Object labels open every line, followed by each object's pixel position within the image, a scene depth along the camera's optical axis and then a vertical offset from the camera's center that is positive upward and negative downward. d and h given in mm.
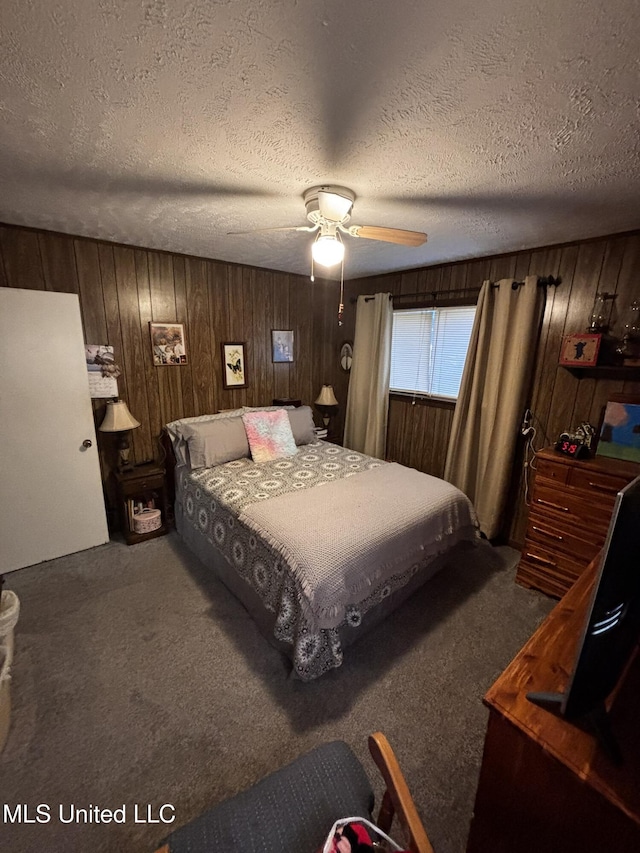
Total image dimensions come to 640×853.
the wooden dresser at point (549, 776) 710 -910
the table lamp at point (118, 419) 2701 -589
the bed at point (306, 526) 1688 -1001
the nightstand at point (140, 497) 2791 -1303
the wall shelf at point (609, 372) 2207 -80
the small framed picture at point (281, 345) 3734 +41
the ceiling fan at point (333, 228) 1680 +636
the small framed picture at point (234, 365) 3404 -177
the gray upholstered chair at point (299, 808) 793 -1163
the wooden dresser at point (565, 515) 2113 -1008
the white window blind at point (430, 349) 3166 +46
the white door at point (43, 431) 2355 -652
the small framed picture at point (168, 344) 2980 +11
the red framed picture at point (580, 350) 2258 +60
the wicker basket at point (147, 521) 2900 -1479
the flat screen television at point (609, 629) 704 -586
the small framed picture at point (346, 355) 4095 -48
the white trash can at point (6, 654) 1438 -1331
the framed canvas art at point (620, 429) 2213 -445
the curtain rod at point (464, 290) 2501 +559
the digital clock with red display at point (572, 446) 2242 -576
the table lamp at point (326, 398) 4000 -548
